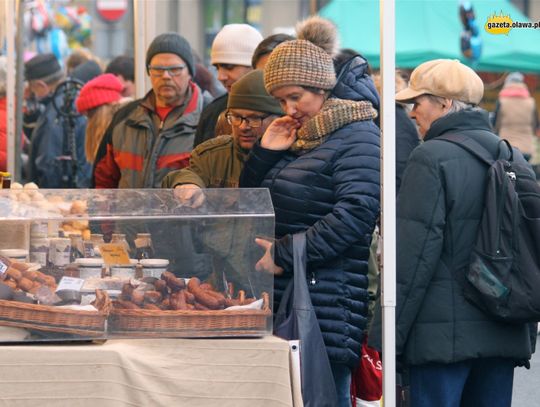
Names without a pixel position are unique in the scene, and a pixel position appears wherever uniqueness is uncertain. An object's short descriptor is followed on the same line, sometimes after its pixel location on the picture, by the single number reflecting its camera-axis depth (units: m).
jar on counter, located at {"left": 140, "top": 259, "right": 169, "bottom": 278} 7.24
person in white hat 11.48
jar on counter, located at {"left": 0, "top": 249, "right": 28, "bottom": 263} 7.20
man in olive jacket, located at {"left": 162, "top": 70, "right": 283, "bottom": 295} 7.26
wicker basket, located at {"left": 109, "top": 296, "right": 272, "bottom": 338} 7.25
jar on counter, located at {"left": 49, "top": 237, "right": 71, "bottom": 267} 7.22
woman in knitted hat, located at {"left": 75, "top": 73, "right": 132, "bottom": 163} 14.86
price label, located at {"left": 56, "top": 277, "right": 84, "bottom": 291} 7.20
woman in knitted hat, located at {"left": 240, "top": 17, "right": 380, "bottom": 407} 7.98
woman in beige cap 7.84
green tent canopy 25.64
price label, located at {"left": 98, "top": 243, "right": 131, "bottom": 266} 7.22
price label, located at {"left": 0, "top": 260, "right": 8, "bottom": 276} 7.16
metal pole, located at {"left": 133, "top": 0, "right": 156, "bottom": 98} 13.99
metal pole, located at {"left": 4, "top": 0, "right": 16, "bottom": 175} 12.82
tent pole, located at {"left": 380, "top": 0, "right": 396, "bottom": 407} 7.59
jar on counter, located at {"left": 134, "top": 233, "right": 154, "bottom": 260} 7.26
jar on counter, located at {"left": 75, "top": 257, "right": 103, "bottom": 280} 7.22
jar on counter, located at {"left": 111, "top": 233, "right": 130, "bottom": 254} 7.24
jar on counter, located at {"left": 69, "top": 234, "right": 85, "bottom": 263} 7.23
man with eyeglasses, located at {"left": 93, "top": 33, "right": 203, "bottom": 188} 11.45
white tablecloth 7.08
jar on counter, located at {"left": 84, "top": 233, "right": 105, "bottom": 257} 7.22
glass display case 7.17
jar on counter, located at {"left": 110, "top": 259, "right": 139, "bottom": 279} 7.24
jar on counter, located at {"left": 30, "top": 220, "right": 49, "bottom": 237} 7.14
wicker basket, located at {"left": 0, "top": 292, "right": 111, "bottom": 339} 7.12
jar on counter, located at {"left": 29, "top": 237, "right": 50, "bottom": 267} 7.19
